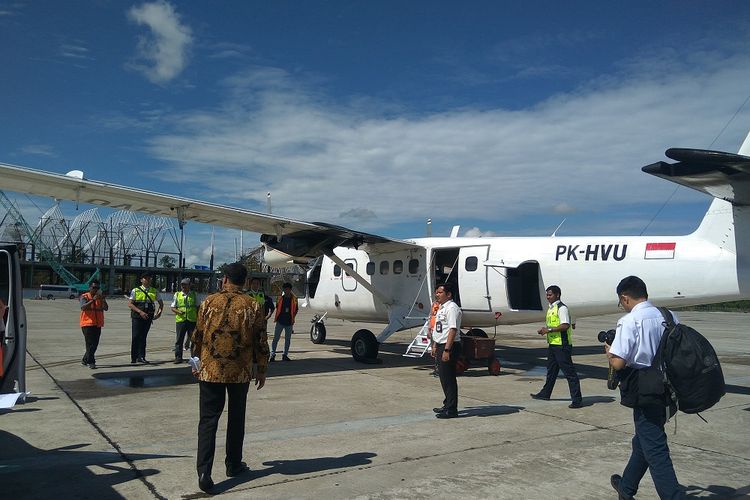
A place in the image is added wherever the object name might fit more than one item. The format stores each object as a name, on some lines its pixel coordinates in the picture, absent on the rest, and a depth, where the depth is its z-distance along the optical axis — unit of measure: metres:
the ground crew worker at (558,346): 8.79
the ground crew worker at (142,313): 12.37
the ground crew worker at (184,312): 12.91
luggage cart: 12.12
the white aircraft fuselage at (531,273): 10.30
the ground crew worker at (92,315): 11.56
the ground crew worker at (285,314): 13.37
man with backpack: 4.37
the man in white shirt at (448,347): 7.80
